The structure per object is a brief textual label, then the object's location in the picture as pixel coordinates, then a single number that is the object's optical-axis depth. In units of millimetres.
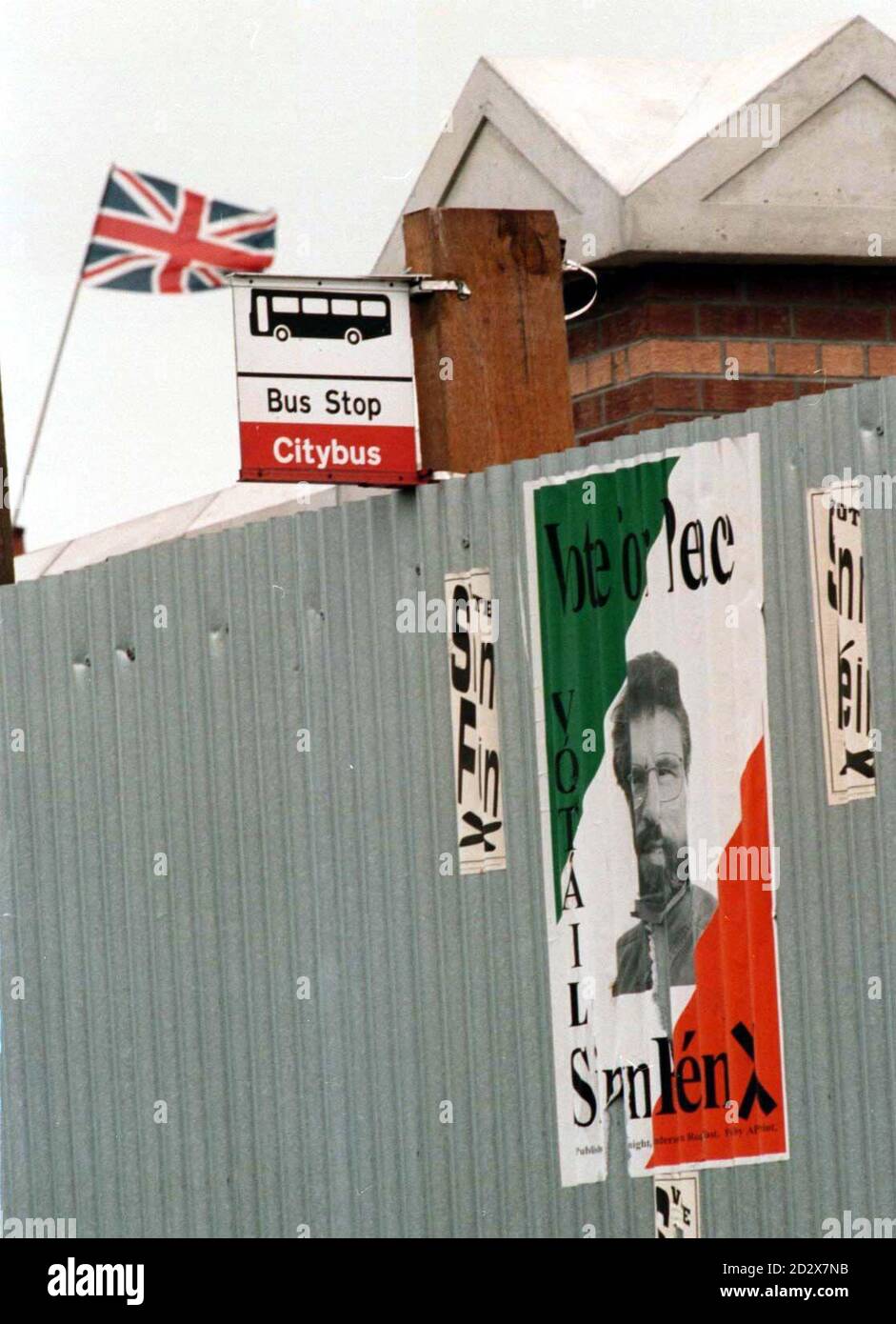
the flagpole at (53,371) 40187
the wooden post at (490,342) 12828
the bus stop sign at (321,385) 12461
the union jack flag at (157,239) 38719
